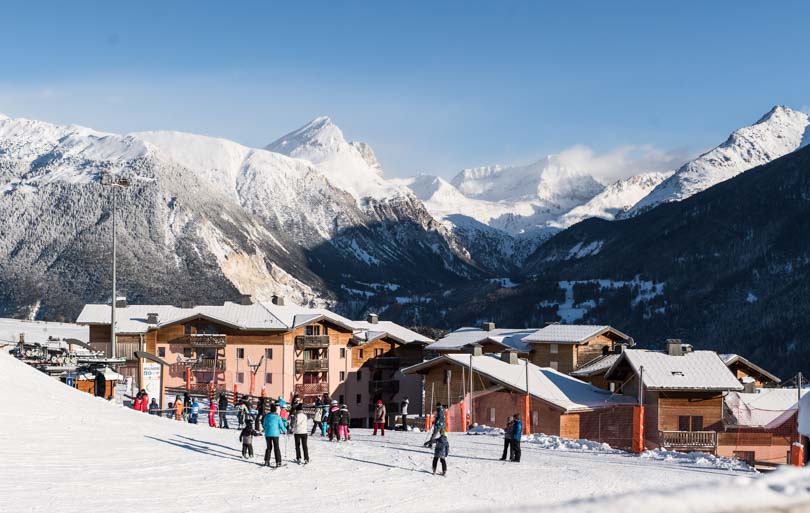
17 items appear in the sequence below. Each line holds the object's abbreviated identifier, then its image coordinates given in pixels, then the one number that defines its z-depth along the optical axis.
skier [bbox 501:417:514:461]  29.23
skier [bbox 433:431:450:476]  25.25
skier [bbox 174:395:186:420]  42.91
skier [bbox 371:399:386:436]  36.99
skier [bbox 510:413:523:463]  29.05
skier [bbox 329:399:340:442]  34.38
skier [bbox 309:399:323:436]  37.94
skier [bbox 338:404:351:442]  34.12
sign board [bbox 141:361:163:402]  45.38
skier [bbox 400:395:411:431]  43.12
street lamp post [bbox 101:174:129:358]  67.39
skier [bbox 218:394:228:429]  41.06
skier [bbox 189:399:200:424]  41.44
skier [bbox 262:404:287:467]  24.67
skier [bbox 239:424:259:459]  26.67
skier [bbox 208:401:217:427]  40.81
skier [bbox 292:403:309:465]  26.09
